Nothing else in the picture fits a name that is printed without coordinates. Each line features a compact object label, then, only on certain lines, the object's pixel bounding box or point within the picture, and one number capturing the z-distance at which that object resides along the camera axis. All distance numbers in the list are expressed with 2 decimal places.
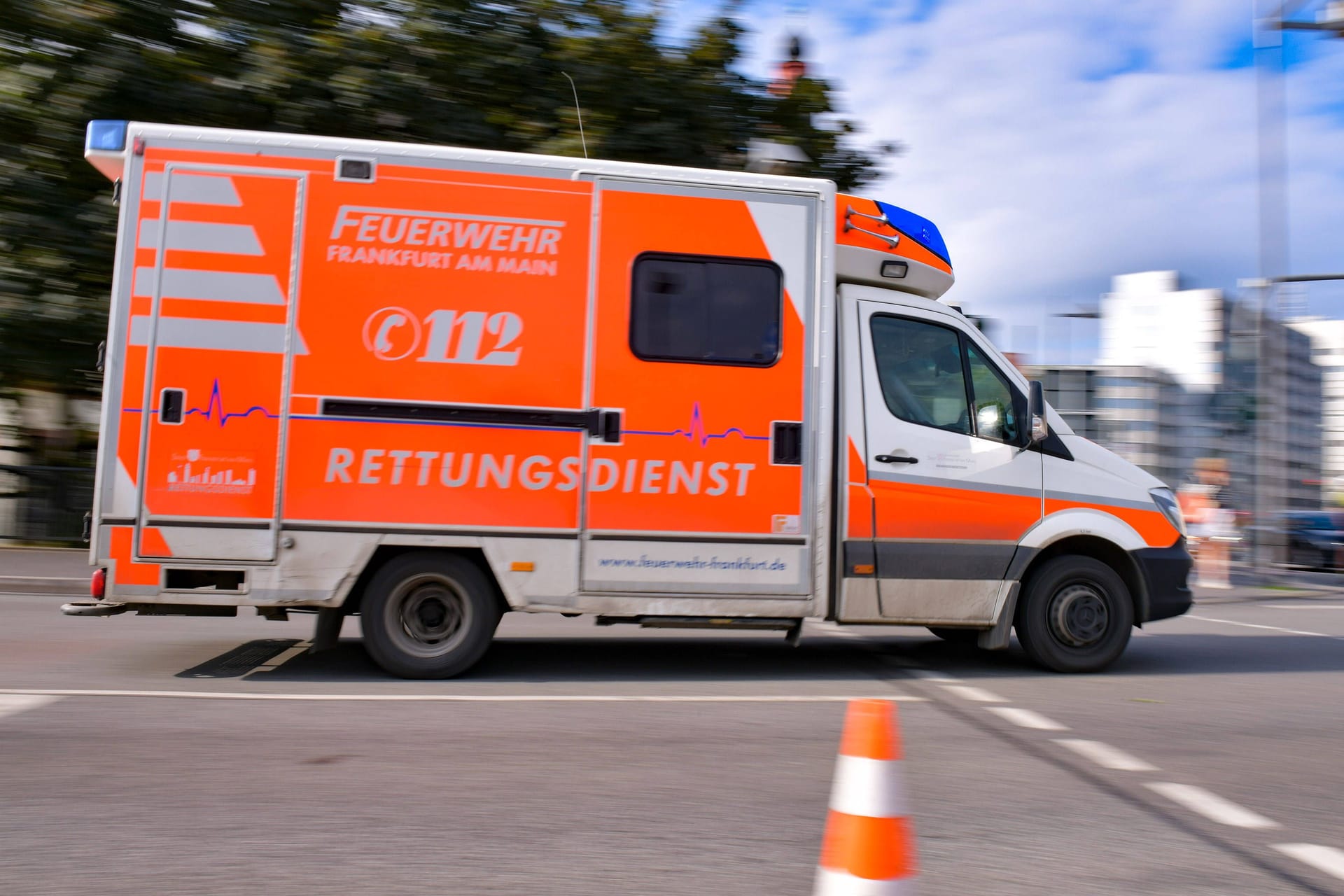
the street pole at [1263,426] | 17.52
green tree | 12.21
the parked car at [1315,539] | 22.53
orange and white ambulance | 6.30
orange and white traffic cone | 2.40
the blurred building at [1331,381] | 94.62
